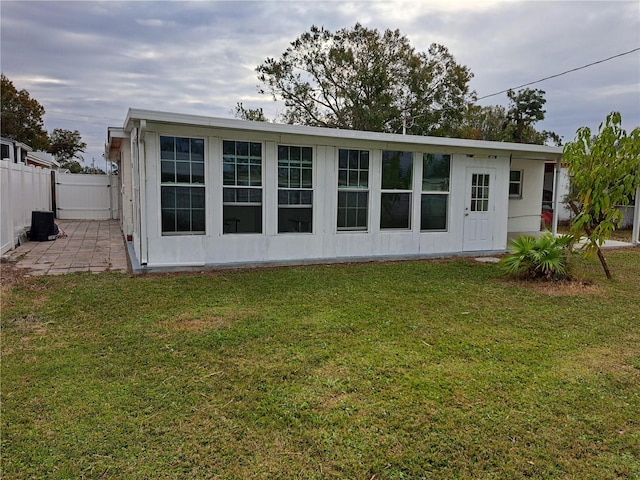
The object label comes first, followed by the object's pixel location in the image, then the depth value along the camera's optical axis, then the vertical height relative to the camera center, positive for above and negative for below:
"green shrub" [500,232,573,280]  6.28 -0.82
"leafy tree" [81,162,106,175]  36.04 +2.34
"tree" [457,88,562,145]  26.50 +5.21
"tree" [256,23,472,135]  20.39 +5.83
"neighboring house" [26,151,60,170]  18.24 +1.64
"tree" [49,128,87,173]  34.51 +4.19
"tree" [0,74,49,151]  26.45 +5.06
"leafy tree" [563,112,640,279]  5.94 +0.46
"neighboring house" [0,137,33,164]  14.49 +1.66
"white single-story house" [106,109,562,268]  6.61 +0.14
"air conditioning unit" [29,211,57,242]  9.71 -0.67
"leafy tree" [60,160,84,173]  34.55 +2.54
